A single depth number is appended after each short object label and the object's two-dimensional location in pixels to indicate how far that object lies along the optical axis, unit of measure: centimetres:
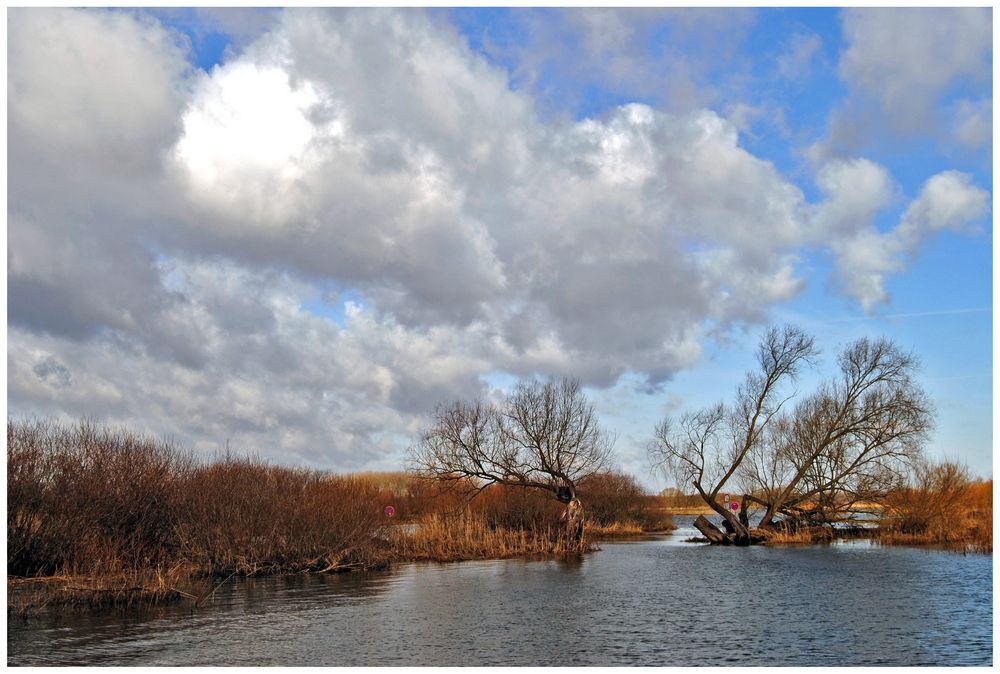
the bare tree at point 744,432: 4631
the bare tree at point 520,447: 4016
